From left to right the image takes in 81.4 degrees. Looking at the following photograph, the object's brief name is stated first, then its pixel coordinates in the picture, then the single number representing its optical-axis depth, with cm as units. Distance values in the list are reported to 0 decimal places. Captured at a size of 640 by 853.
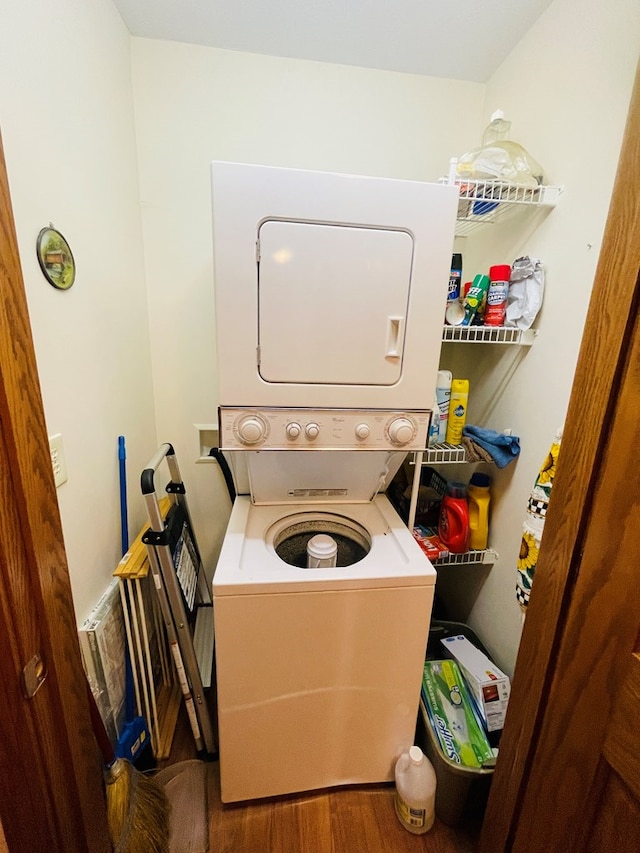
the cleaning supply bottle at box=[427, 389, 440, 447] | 146
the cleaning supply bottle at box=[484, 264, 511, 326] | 137
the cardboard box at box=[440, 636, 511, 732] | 131
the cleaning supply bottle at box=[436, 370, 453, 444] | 146
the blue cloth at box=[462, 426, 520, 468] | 141
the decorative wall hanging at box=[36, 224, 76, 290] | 96
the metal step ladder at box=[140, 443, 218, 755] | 120
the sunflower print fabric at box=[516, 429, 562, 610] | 117
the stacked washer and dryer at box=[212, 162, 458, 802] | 101
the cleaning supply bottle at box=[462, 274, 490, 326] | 141
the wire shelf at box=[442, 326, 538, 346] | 137
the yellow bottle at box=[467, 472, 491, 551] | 156
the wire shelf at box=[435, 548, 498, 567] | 156
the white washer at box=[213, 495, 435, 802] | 109
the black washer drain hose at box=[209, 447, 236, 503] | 177
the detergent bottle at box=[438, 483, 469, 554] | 153
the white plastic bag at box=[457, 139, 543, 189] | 126
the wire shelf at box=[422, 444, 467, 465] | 145
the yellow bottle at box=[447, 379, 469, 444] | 147
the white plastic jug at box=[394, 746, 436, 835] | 123
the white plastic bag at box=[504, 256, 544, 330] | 130
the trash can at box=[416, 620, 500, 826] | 121
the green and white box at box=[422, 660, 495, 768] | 124
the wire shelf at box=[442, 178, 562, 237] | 124
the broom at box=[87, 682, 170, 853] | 104
